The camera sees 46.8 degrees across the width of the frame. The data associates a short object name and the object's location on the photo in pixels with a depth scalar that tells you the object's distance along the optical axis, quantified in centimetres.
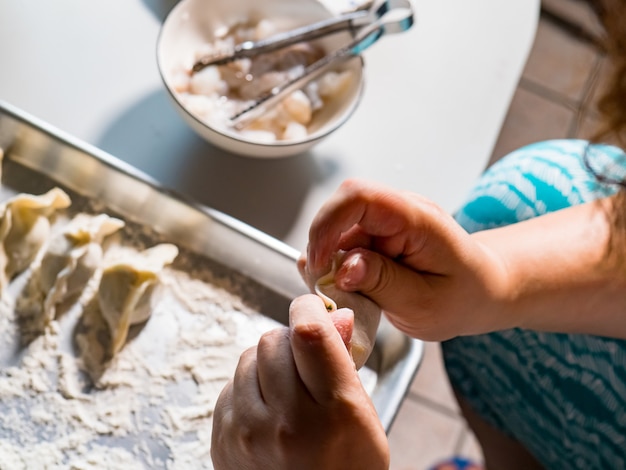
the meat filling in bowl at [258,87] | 75
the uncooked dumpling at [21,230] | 71
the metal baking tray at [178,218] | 72
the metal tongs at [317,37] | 75
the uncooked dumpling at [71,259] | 69
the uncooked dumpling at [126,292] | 69
